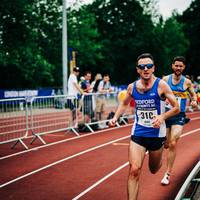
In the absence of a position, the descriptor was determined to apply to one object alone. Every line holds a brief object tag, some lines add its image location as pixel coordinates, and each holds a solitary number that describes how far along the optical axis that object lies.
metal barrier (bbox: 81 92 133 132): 14.22
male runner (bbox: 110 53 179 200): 5.38
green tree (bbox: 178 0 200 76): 65.62
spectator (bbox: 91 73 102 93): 15.90
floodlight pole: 20.08
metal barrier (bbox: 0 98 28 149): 10.76
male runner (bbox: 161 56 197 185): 6.98
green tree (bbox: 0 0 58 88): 27.98
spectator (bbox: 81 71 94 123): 14.07
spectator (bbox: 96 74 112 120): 15.31
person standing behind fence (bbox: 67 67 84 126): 13.34
